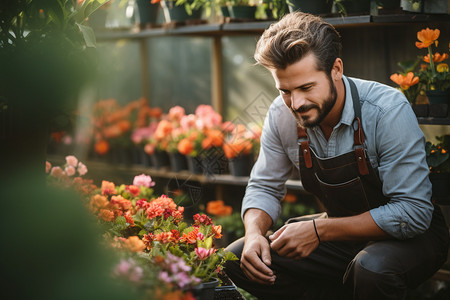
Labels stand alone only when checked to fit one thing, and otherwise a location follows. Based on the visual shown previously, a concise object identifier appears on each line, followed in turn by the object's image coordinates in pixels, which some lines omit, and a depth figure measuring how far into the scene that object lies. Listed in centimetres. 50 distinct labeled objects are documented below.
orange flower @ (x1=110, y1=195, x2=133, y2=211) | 171
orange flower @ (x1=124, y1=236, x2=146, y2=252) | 125
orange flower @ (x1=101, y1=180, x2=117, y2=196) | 187
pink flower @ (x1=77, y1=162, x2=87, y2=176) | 207
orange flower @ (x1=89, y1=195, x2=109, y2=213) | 152
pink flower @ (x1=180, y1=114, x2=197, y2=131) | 358
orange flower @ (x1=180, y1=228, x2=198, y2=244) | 146
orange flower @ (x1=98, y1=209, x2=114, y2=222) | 151
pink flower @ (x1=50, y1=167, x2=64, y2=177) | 203
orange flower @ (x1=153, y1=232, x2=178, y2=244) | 143
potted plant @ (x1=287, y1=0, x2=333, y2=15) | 251
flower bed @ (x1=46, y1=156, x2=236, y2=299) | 110
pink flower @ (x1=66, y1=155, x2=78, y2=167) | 210
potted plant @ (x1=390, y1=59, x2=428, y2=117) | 224
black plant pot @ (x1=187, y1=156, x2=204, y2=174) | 346
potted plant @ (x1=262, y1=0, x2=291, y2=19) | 266
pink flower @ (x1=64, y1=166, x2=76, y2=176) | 206
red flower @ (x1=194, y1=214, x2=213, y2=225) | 155
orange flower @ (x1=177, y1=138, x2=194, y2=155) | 342
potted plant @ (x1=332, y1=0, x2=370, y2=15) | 241
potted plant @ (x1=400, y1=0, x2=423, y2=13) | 232
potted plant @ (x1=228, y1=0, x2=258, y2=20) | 294
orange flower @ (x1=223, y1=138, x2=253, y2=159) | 321
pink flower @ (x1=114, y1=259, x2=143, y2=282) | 99
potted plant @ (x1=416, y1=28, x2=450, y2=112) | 220
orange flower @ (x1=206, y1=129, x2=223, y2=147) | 338
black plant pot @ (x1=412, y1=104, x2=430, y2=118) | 224
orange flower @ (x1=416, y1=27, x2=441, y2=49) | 219
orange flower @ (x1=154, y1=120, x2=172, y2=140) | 367
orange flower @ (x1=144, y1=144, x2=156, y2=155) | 372
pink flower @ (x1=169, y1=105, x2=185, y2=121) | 373
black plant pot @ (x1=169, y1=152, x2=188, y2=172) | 362
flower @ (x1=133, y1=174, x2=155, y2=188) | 206
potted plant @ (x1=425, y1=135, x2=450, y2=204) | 224
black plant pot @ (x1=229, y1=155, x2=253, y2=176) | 323
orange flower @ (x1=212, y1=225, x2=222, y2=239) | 154
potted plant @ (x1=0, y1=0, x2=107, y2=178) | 114
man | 172
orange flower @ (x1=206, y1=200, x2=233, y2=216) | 340
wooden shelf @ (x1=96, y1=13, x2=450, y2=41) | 229
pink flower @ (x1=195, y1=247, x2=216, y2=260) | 134
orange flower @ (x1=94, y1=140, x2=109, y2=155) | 411
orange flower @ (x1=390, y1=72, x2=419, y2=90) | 223
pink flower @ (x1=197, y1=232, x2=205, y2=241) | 144
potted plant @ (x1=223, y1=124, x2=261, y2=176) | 322
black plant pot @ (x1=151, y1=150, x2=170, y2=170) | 375
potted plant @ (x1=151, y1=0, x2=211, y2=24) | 331
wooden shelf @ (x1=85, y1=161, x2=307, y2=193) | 323
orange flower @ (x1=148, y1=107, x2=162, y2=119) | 414
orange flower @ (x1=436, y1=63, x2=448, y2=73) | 225
